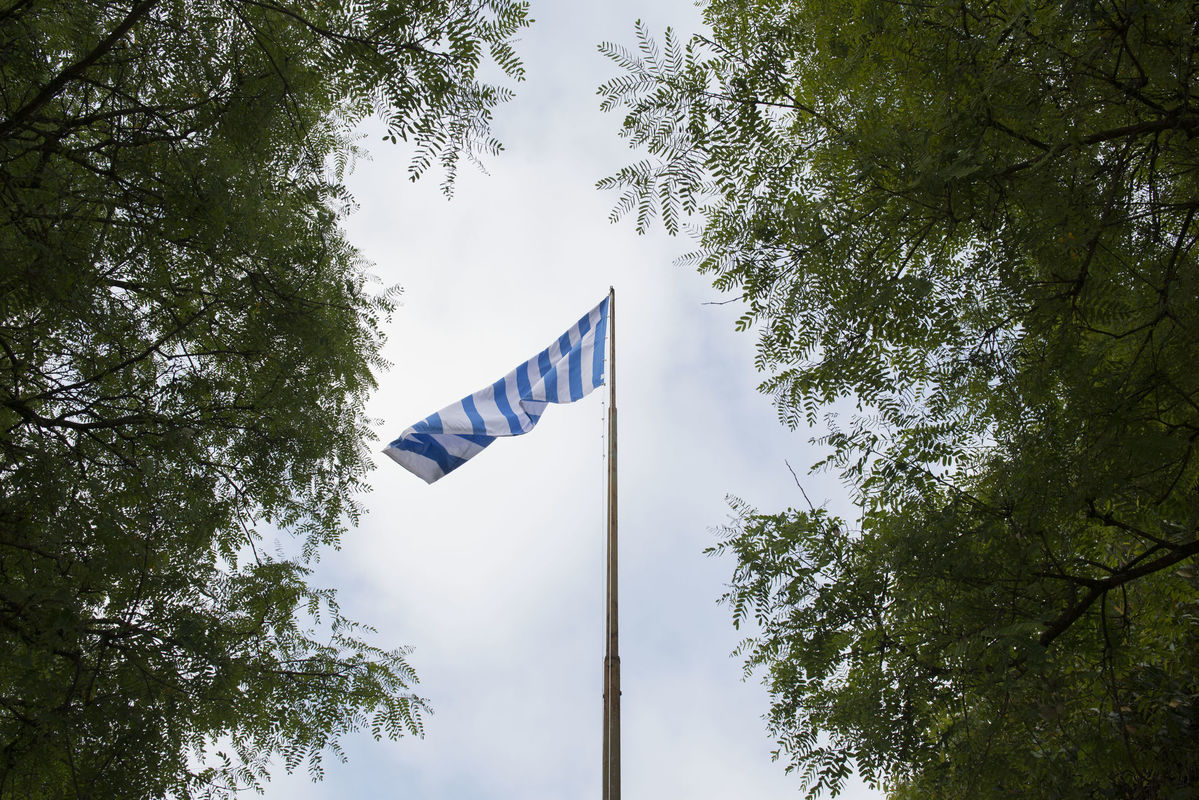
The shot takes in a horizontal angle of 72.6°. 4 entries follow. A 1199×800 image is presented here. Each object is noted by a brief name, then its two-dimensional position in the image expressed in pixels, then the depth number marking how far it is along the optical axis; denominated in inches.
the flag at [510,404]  348.8
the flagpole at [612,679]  191.3
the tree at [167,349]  138.8
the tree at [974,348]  128.7
